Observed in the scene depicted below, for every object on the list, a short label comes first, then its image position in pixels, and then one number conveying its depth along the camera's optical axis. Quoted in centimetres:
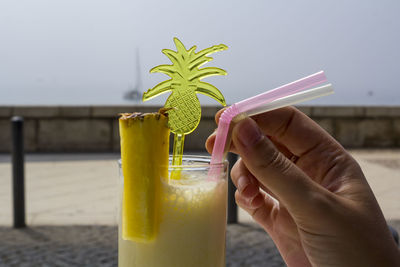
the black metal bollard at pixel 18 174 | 452
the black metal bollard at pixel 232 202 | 452
